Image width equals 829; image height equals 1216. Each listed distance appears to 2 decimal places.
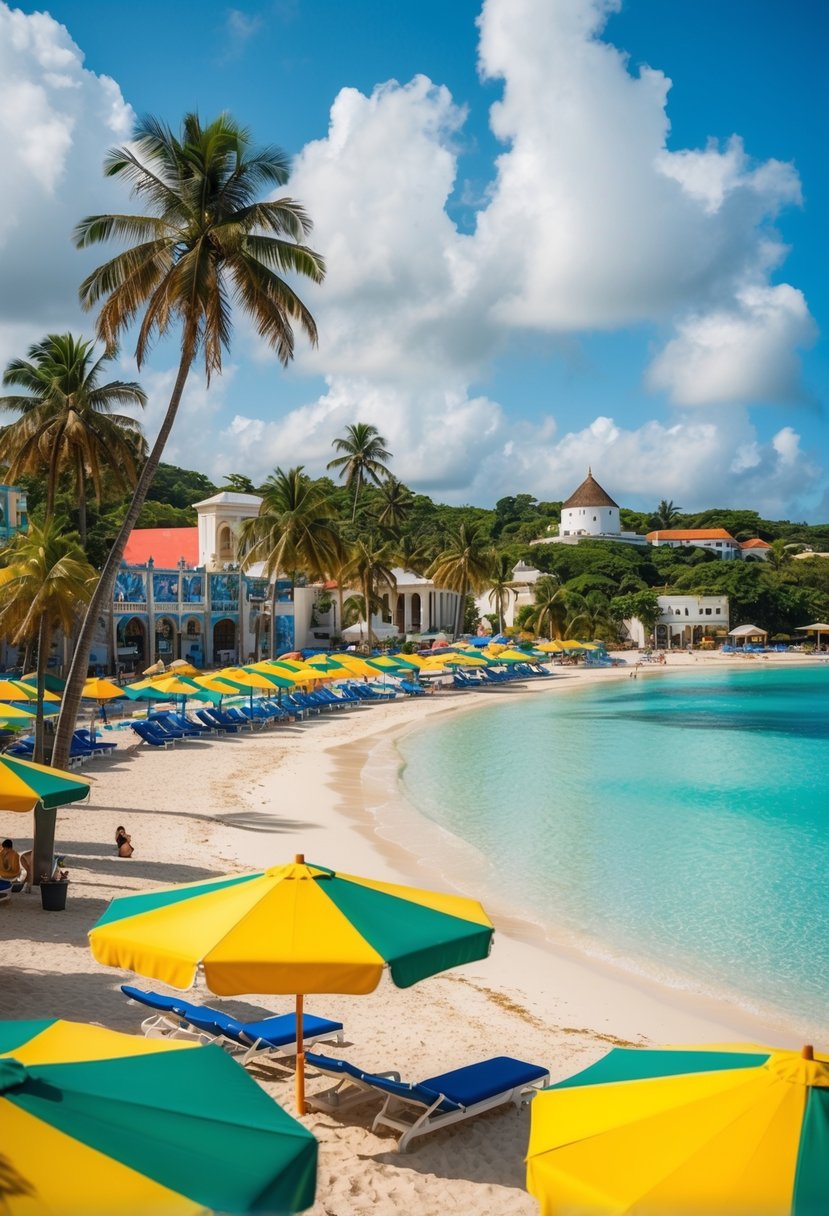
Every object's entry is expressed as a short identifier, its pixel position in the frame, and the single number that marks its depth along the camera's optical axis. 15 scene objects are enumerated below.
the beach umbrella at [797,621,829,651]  77.50
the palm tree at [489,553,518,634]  72.06
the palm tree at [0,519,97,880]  20.19
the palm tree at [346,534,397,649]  54.22
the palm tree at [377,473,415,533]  78.06
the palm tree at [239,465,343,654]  43.09
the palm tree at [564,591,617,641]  71.56
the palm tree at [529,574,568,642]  70.69
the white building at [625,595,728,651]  80.69
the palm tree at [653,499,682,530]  132.12
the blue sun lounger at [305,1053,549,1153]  6.25
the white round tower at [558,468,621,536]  111.81
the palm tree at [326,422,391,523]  74.25
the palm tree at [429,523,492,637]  61.41
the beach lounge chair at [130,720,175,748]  26.16
